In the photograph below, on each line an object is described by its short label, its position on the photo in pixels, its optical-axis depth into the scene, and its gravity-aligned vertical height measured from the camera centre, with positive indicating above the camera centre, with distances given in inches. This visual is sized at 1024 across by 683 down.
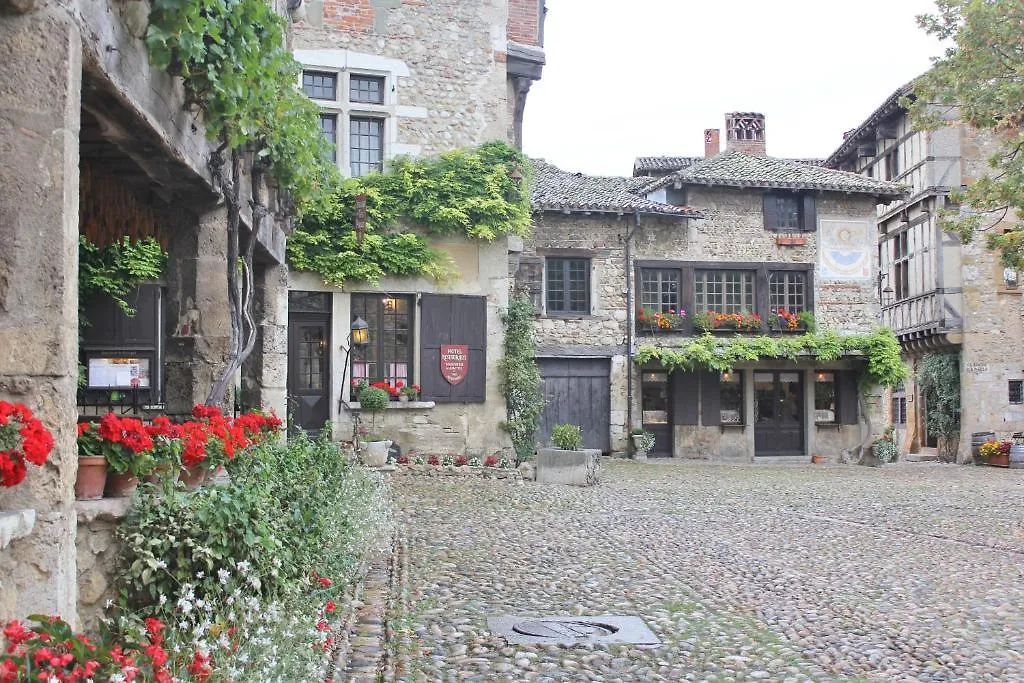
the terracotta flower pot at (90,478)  153.7 -14.5
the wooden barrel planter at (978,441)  962.1 -53.4
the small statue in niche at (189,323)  263.1 +13.6
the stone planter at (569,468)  570.3 -47.2
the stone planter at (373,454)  569.0 -39.9
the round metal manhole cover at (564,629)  212.8 -50.5
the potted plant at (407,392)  628.4 -7.5
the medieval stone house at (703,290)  867.4 +75.6
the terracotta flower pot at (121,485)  161.3 -16.3
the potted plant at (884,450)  895.1 -57.4
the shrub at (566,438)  621.9 -33.7
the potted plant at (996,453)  922.7 -62.1
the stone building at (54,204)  131.4 +22.5
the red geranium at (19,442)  114.6 -7.1
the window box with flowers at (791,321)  895.1 +50.2
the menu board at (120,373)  443.8 +2.1
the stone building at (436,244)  632.4 +79.7
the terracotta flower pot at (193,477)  184.9 -17.2
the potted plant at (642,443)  863.1 -50.8
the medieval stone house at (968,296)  964.6 +78.5
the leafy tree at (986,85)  482.8 +143.1
